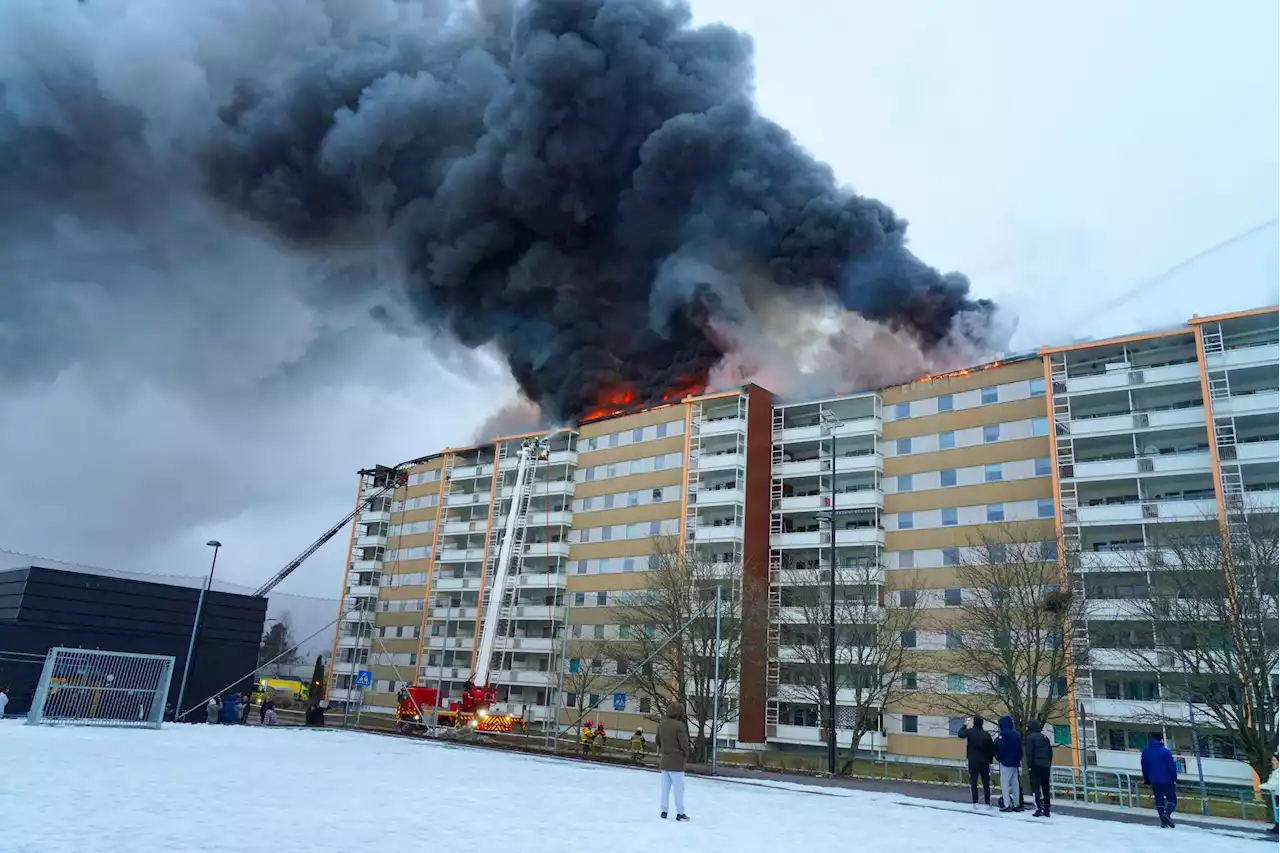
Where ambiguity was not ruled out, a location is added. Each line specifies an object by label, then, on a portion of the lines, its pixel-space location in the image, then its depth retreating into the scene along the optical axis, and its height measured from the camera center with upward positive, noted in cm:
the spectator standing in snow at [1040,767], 1759 -89
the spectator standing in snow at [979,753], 1925 -78
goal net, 2870 -137
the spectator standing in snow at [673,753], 1391 -92
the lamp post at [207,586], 3931 +340
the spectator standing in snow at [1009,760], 1801 -83
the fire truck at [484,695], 4012 -82
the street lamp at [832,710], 2934 -17
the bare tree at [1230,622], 2888 +374
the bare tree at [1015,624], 3494 +381
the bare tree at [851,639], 4488 +349
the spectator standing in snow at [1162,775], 1795 -91
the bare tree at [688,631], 4044 +299
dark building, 4953 +184
